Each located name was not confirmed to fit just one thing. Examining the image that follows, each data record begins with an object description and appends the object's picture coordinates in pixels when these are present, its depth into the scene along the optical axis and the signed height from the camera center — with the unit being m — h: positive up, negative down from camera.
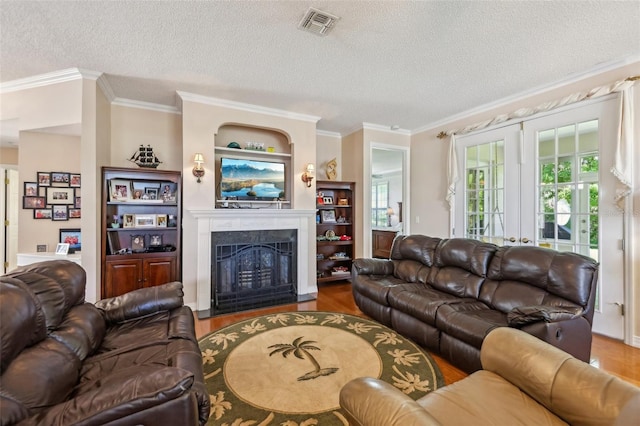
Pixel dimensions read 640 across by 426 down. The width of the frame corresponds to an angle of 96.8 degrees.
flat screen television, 4.21 +0.52
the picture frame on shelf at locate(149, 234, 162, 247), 4.05 -0.39
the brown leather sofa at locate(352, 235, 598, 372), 2.11 -0.77
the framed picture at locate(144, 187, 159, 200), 4.00 +0.28
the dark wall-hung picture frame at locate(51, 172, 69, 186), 3.89 +0.46
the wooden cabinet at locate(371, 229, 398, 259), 7.02 -0.73
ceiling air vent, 2.23 +1.57
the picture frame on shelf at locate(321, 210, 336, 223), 5.41 -0.06
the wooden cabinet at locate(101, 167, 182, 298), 3.56 -0.21
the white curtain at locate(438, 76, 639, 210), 2.80 +0.80
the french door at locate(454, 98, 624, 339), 2.99 +0.30
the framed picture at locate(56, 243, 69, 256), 3.62 -0.46
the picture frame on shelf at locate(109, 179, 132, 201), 3.67 +0.30
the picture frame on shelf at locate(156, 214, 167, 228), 3.98 -0.10
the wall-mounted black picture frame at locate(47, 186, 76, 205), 3.86 +0.24
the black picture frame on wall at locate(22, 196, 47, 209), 3.74 +0.13
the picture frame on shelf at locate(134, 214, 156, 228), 3.85 -0.11
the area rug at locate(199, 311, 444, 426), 1.89 -1.29
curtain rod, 2.87 +1.30
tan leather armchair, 1.08 -0.77
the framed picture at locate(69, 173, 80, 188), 3.99 +0.46
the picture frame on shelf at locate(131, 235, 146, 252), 3.96 -0.43
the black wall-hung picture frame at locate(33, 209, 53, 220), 3.80 -0.02
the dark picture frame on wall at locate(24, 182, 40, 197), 3.74 +0.31
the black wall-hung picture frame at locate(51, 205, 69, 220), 3.88 +0.00
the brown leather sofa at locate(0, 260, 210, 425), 1.06 -0.72
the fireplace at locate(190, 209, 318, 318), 3.82 -0.30
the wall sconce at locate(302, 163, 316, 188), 4.51 +0.62
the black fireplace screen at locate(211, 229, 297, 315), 3.96 -0.84
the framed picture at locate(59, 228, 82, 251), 3.88 -0.35
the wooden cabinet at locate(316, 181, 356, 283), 5.29 -0.32
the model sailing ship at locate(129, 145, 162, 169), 3.94 +0.77
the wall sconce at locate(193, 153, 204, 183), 3.74 +0.61
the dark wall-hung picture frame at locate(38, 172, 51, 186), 3.82 +0.45
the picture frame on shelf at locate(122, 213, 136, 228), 3.79 -0.10
